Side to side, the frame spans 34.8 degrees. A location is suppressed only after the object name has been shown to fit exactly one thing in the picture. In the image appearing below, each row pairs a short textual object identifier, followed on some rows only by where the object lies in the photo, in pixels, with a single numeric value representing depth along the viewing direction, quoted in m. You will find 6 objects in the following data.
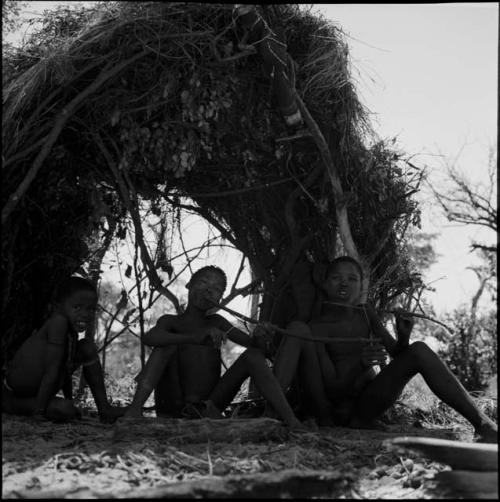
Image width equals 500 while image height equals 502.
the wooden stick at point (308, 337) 4.82
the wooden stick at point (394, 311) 5.39
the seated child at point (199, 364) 4.96
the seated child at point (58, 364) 5.10
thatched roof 5.20
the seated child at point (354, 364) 4.76
